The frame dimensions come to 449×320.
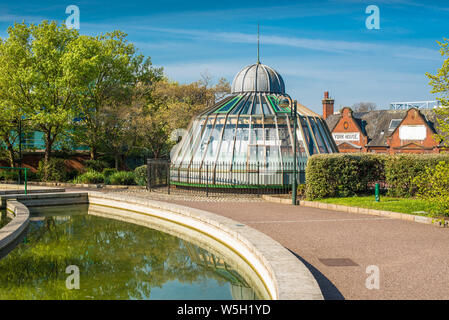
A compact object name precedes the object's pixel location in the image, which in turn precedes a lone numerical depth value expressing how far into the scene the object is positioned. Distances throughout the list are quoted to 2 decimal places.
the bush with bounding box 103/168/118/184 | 27.90
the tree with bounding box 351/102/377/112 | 96.25
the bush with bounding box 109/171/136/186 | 26.25
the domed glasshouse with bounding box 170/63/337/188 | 21.27
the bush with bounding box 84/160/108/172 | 31.14
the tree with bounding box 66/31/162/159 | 28.44
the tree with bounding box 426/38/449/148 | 12.54
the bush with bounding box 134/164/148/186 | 25.33
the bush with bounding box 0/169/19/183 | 28.33
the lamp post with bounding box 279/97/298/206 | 17.22
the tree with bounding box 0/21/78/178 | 27.19
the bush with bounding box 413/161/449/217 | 12.45
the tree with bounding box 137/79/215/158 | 30.89
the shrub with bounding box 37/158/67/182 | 28.69
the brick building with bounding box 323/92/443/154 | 46.66
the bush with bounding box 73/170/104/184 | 27.31
